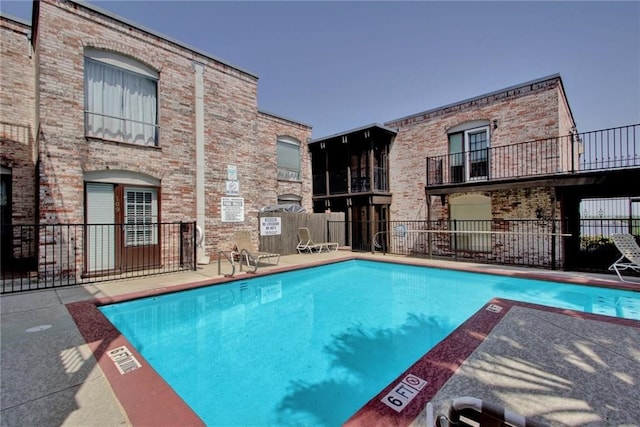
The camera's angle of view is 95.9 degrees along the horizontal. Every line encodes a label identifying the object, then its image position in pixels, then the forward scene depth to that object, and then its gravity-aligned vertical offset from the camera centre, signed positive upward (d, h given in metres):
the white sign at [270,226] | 11.62 -0.43
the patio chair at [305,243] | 12.91 -1.25
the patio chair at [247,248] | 8.36 -0.96
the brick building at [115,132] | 7.19 +2.51
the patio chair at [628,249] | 6.89 -0.85
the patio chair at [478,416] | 0.97 -0.74
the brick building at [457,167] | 9.71 +2.03
